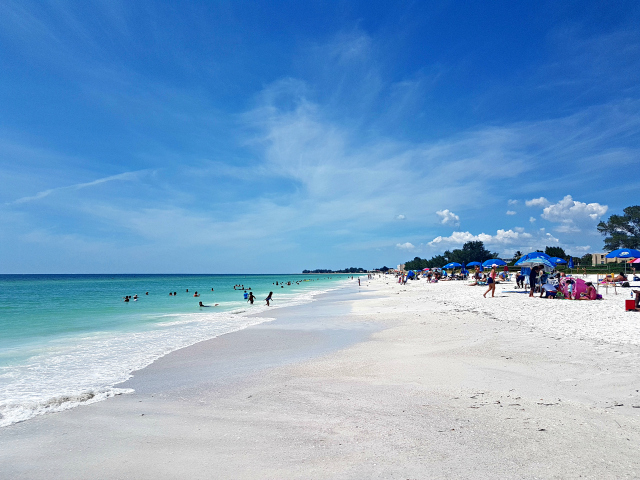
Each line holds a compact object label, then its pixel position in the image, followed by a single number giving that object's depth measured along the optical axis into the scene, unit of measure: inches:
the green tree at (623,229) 2598.4
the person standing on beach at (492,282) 816.9
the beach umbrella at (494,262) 1291.7
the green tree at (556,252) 2334.4
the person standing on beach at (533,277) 784.5
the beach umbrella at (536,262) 781.3
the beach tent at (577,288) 687.1
